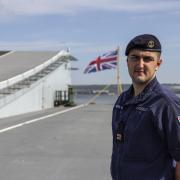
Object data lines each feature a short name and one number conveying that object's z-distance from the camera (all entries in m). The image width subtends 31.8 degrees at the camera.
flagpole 21.69
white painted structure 16.73
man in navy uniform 1.88
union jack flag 23.94
